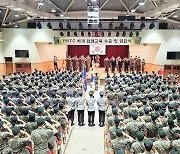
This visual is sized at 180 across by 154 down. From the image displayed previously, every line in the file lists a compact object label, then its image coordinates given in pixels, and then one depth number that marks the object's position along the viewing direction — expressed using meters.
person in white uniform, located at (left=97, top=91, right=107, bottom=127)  6.94
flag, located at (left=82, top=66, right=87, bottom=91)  11.19
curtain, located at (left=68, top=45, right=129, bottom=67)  18.14
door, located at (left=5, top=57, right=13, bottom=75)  15.10
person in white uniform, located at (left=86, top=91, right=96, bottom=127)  6.86
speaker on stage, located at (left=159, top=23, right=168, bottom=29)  15.48
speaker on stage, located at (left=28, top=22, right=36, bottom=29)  15.76
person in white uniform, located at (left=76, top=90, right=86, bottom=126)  6.99
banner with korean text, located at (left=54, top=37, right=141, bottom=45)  13.53
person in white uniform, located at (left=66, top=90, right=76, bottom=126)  6.95
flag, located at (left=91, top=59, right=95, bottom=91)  11.74
